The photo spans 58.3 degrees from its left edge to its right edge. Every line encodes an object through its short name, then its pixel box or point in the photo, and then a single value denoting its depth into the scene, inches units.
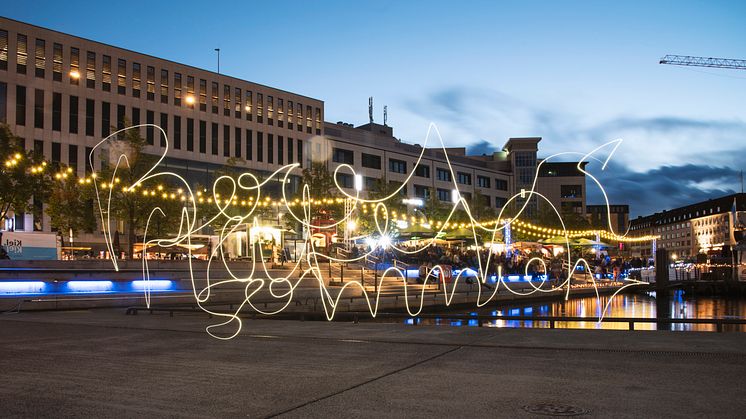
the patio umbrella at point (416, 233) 1766.7
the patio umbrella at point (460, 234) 1829.5
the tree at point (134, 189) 1765.5
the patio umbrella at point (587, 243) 2067.5
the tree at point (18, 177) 1504.7
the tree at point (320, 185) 2396.7
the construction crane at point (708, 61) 4355.6
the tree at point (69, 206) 1918.1
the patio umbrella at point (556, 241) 2112.5
